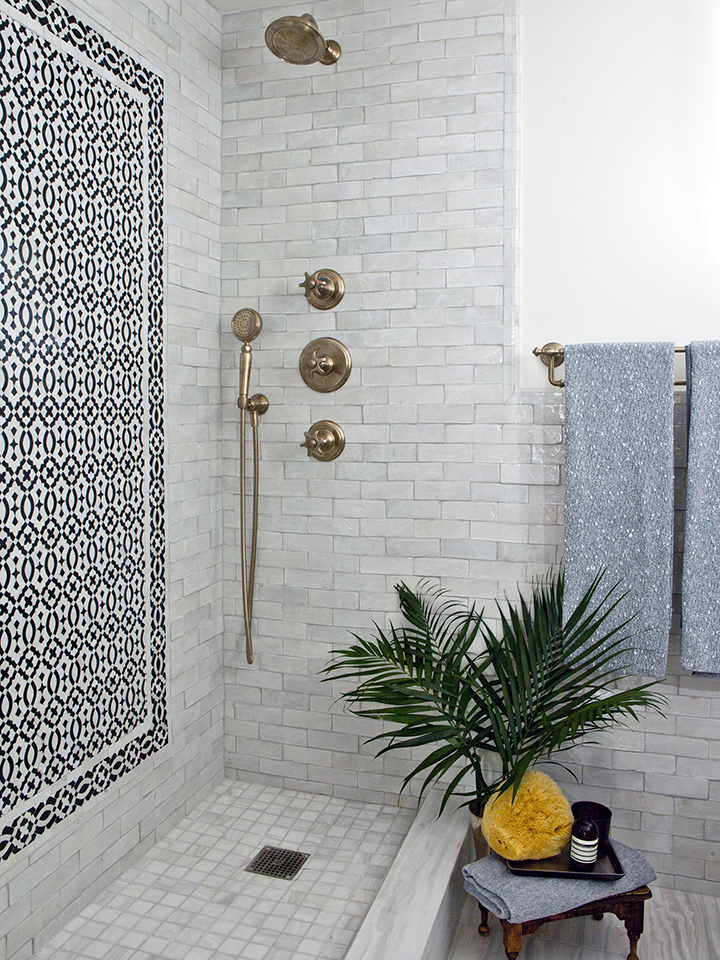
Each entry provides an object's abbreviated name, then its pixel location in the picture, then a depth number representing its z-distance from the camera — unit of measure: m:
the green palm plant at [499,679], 1.94
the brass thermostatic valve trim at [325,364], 2.37
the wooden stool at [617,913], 1.74
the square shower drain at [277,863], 2.05
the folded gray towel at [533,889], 1.73
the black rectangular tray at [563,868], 1.77
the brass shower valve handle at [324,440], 2.37
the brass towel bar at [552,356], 2.15
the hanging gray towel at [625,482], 1.97
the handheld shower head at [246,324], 2.40
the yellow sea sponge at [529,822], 1.82
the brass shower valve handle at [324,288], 2.33
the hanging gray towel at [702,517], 1.92
